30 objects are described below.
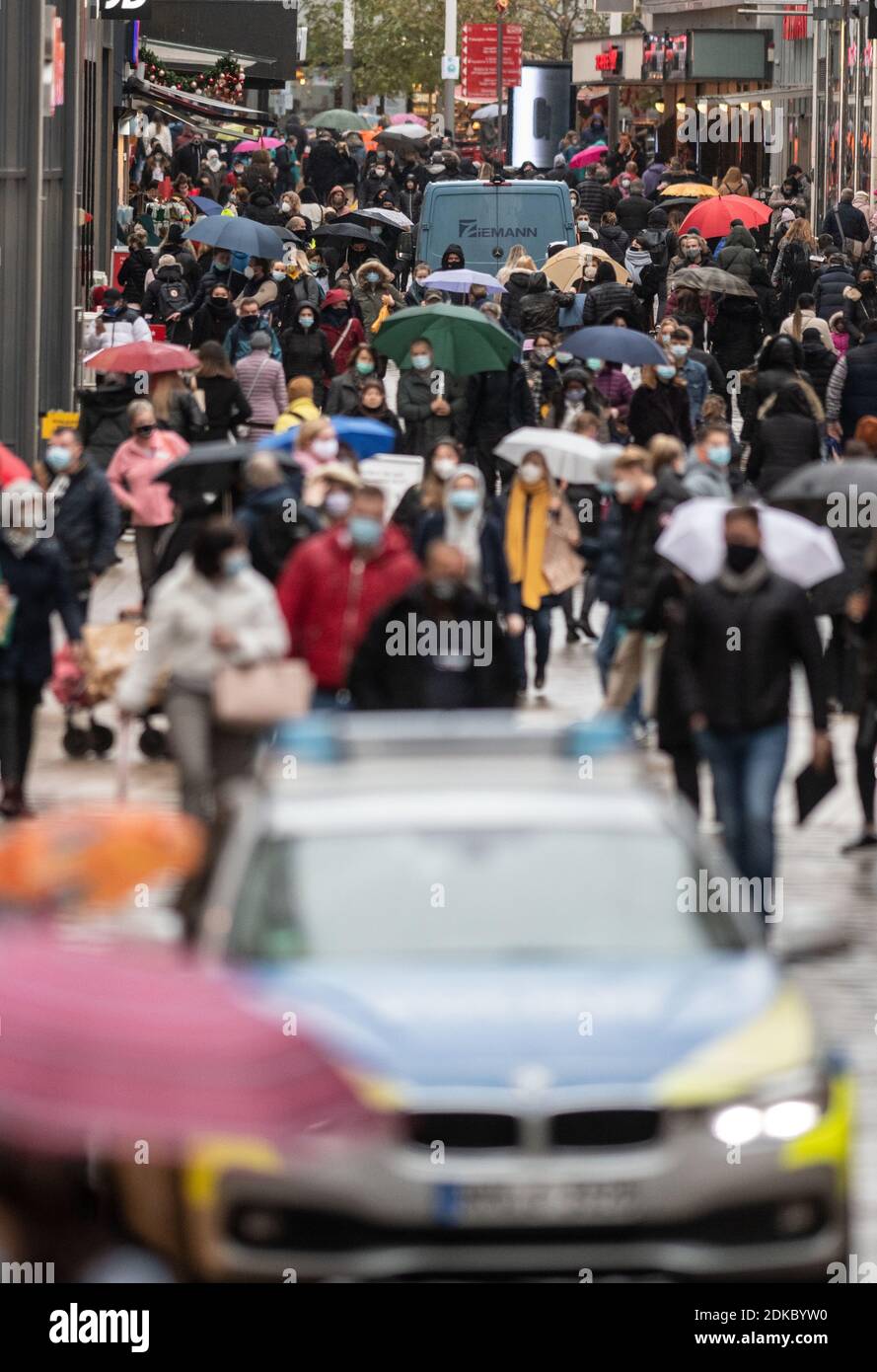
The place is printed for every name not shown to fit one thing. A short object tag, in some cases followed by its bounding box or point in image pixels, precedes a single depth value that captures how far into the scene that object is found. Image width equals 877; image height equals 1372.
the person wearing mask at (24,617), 13.73
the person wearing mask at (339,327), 26.94
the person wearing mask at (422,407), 21.41
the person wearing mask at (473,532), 15.33
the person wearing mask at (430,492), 15.93
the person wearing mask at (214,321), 27.03
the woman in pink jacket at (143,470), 18.47
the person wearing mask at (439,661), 11.32
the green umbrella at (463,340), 21.73
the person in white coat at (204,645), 11.57
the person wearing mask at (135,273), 33.09
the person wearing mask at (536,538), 17.47
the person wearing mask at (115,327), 26.48
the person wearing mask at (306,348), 25.64
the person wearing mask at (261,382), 22.81
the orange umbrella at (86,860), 6.08
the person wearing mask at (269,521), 14.76
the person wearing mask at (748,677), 10.77
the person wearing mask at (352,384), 21.12
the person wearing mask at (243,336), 25.27
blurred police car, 6.46
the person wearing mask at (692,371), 23.03
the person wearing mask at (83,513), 16.41
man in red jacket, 12.57
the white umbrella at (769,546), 12.69
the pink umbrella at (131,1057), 5.08
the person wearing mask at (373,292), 29.33
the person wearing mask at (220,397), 21.89
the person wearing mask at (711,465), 16.89
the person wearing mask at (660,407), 22.03
